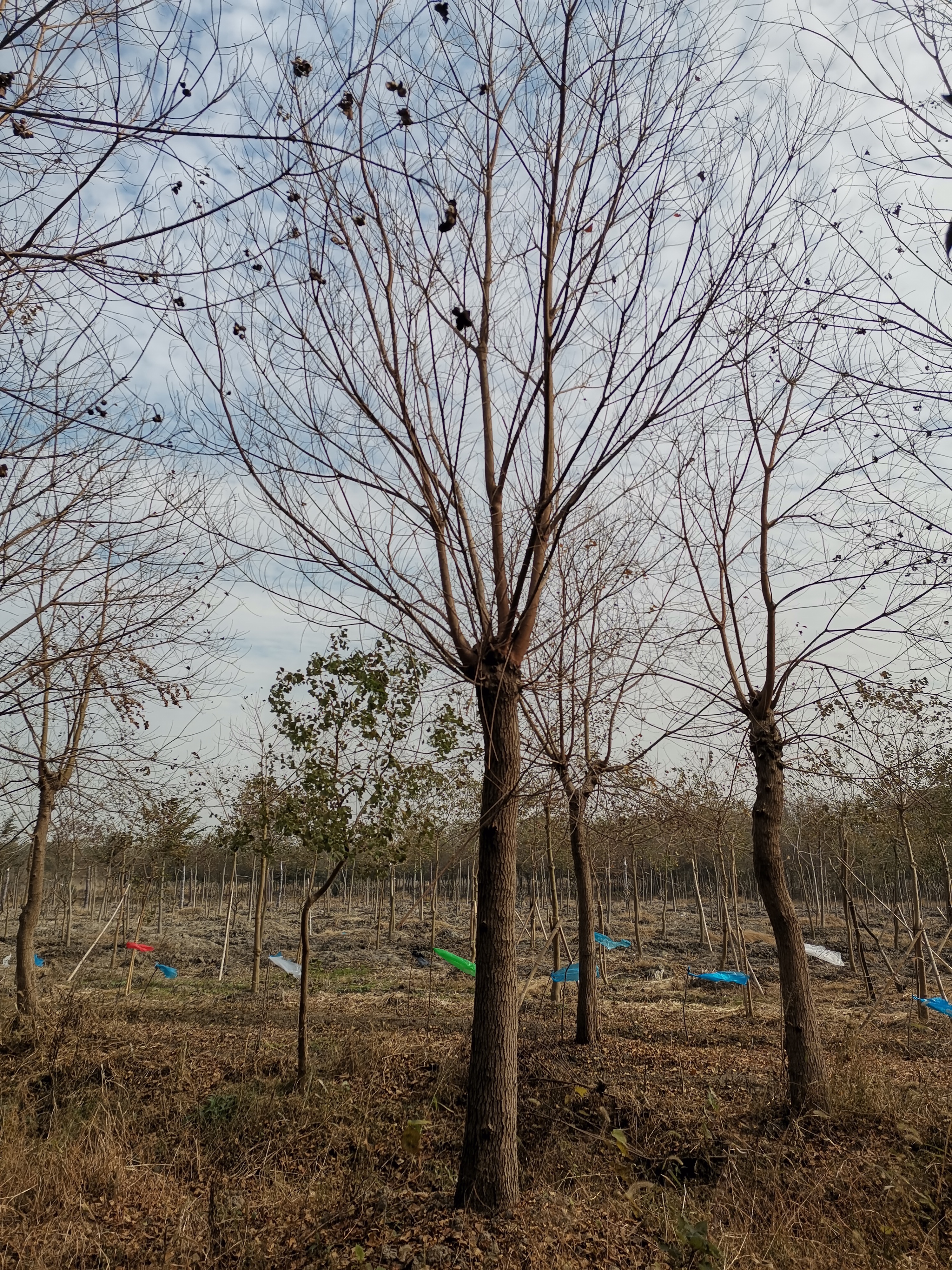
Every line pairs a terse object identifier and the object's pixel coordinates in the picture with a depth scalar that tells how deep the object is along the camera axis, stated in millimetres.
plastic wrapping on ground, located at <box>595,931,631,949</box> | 13234
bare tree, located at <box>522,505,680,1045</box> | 4875
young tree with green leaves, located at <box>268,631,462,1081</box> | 7133
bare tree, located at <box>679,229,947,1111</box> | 5770
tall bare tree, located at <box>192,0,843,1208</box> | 3676
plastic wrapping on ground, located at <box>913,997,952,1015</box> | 8969
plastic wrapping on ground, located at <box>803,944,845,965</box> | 15258
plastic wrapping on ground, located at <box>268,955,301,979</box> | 11703
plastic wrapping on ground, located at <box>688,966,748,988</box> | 10438
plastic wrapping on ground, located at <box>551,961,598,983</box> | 10086
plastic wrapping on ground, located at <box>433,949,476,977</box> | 10047
